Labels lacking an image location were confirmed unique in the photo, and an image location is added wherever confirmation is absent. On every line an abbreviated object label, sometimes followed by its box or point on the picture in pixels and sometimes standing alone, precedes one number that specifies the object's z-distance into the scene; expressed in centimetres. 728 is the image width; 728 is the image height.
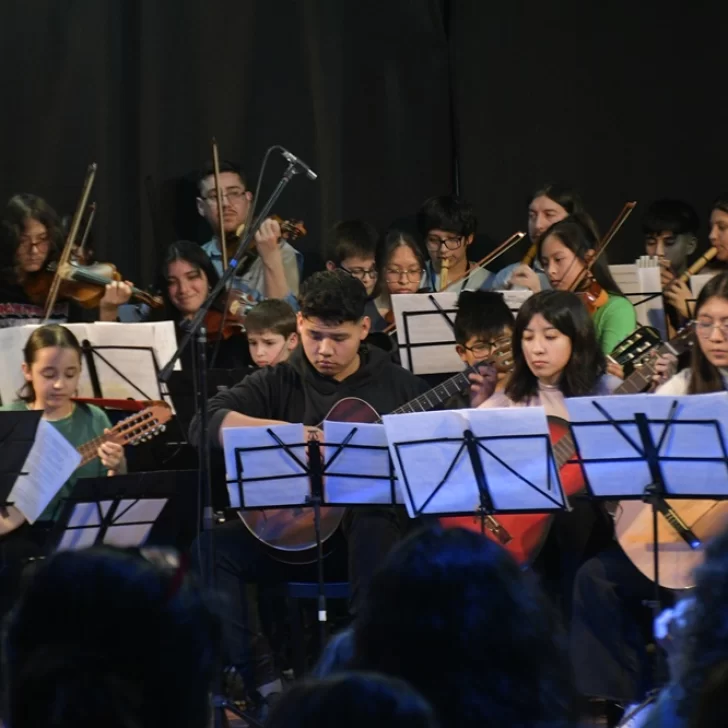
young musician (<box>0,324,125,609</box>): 918
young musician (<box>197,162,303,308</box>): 1172
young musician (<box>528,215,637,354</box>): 1047
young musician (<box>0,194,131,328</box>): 1110
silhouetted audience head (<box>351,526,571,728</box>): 303
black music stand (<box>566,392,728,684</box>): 682
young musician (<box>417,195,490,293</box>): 1223
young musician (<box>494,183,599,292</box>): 1209
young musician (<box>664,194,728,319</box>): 1140
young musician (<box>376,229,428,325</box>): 1144
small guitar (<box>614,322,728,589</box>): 749
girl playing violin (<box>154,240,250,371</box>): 1112
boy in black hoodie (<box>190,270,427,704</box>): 857
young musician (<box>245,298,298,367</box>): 1027
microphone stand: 755
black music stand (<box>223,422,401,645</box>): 763
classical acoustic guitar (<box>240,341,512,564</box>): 845
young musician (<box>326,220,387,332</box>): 1163
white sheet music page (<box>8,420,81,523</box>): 836
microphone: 970
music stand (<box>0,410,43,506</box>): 799
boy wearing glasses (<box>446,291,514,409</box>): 945
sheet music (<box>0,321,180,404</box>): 976
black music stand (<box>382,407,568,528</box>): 716
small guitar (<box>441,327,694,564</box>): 805
